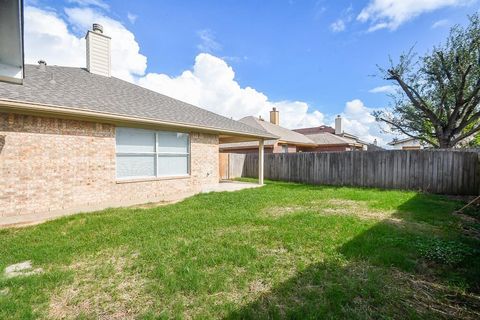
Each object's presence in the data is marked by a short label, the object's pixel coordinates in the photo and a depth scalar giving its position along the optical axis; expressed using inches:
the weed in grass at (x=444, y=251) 143.8
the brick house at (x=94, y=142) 237.1
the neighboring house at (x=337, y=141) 984.5
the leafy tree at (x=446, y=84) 465.4
